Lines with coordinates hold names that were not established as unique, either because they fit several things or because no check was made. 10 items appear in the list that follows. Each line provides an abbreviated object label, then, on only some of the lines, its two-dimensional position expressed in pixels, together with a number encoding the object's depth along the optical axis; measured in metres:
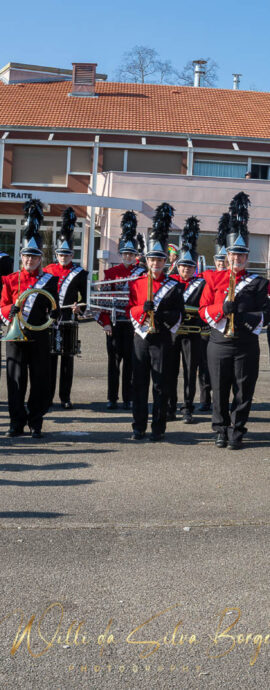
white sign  28.50
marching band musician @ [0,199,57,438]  9.54
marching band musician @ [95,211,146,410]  11.64
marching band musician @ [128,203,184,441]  9.56
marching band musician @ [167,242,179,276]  12.70
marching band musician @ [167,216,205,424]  10.81
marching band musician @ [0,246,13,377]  10.76
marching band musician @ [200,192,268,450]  9.22
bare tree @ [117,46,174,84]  63.06
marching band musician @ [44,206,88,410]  11.20
